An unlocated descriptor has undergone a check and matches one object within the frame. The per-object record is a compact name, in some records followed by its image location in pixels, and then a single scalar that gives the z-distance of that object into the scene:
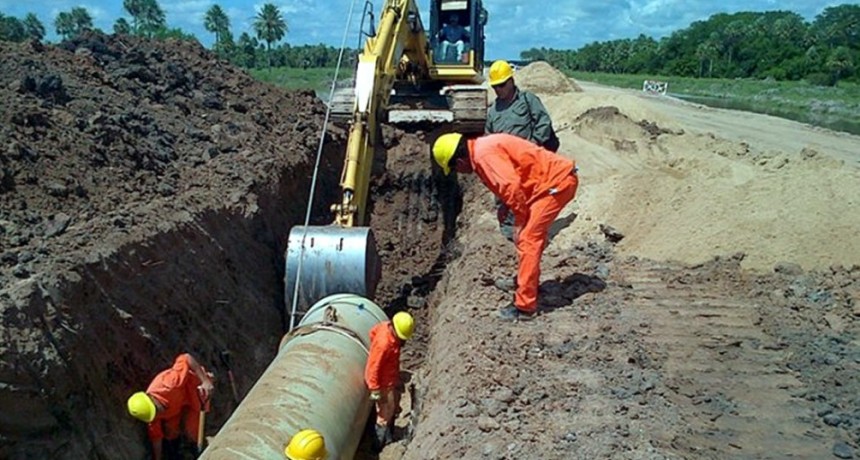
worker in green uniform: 8.73
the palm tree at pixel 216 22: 82.25
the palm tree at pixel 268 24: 84.38
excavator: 8.22
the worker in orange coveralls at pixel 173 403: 6.61
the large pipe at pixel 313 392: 5.54
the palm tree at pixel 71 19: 68.56
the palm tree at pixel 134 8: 67.39
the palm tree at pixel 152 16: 68.50
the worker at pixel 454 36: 14.57
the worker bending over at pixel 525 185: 6.94
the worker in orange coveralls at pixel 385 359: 6.90
